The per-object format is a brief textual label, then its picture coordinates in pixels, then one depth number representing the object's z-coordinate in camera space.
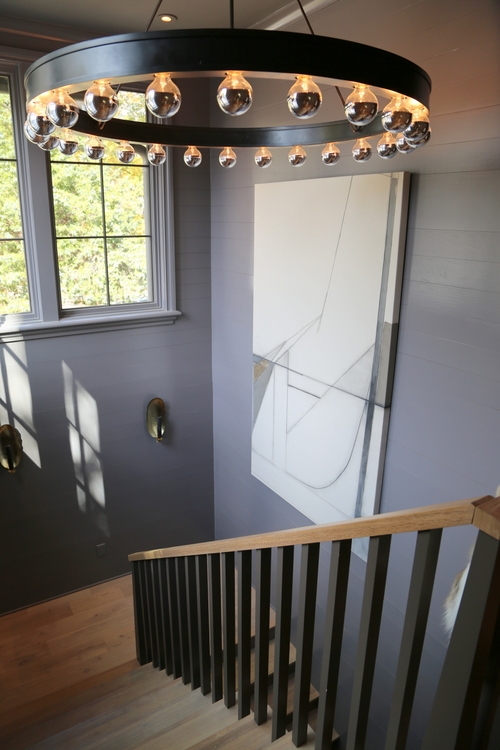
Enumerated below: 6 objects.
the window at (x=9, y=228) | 3.29
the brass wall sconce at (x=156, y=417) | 4.10
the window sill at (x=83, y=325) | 3.49
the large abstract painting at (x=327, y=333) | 2.53
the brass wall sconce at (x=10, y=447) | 3.58
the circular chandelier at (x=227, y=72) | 0.98
